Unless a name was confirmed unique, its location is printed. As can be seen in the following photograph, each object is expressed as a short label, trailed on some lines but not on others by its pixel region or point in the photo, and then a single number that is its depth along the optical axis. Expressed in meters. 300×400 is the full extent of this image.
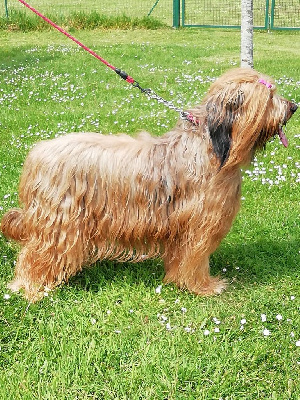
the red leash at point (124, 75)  3.91
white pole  7.80
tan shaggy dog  3.47
